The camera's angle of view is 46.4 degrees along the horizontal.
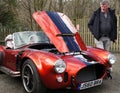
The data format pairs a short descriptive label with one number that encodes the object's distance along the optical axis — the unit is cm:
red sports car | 244
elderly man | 356
